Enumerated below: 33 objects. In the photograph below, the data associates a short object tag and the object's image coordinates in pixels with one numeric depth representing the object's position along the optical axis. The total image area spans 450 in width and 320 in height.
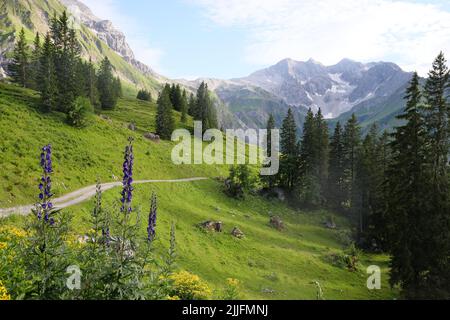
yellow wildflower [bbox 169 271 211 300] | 16.08
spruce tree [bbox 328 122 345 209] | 67.62
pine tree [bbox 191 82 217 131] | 107.95
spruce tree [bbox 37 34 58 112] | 57.19
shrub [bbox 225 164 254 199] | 59.41
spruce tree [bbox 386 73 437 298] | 30.33
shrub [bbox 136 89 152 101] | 149.23
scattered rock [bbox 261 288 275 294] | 30.50
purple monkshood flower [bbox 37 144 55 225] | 8.28
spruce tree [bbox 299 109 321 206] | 64.19
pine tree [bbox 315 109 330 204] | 67.94
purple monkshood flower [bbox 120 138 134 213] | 8.24
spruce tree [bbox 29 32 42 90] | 88.31
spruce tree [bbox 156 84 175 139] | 81.56
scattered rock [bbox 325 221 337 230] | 57.41
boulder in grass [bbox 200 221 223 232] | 41.41
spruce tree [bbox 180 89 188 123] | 101.25
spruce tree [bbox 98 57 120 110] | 100.62
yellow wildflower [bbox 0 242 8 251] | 12.06
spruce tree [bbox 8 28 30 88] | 88.06
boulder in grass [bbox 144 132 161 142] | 74.38
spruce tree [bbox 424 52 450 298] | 29.42
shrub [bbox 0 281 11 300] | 7.68
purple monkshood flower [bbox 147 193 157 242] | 9.74
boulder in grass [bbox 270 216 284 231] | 50.90
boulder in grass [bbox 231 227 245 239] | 42.12
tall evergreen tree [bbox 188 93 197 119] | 115.24
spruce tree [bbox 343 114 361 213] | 64.11
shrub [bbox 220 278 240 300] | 10.32
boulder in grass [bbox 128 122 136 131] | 77.31
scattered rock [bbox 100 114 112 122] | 70.75
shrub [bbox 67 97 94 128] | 55.84
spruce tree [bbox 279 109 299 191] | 67.69
